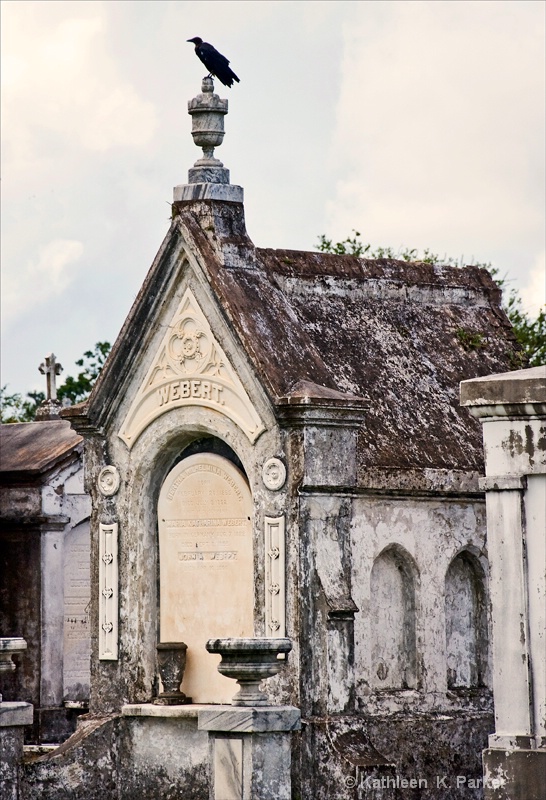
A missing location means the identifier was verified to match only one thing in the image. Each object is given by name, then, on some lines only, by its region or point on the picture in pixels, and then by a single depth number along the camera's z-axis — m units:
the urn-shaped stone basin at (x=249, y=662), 17.45
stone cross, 30.60
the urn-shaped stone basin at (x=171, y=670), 21.20
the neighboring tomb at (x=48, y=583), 26.48
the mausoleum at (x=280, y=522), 20.11
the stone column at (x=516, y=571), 17.22
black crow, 21.92
